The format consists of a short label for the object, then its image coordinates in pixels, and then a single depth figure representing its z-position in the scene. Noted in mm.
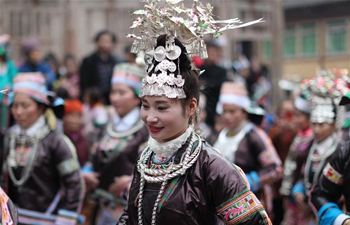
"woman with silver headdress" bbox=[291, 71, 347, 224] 11078
